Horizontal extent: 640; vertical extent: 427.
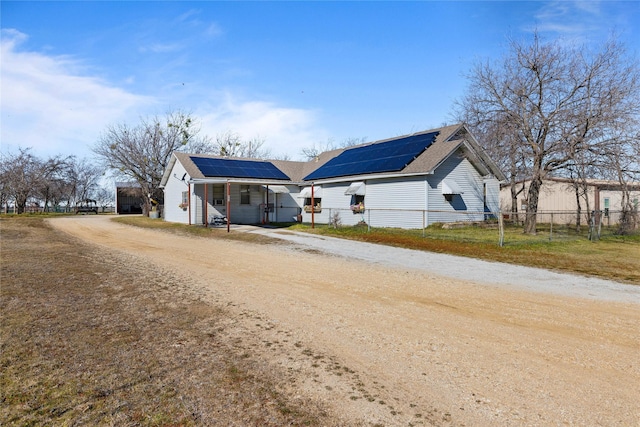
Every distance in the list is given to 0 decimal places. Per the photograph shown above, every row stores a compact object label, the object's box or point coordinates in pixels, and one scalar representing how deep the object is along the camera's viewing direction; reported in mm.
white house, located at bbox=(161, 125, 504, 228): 21109
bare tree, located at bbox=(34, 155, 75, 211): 46188
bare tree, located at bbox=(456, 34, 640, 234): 17828
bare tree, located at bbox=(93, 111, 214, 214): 34875
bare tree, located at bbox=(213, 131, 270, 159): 50125
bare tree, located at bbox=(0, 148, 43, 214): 42375
